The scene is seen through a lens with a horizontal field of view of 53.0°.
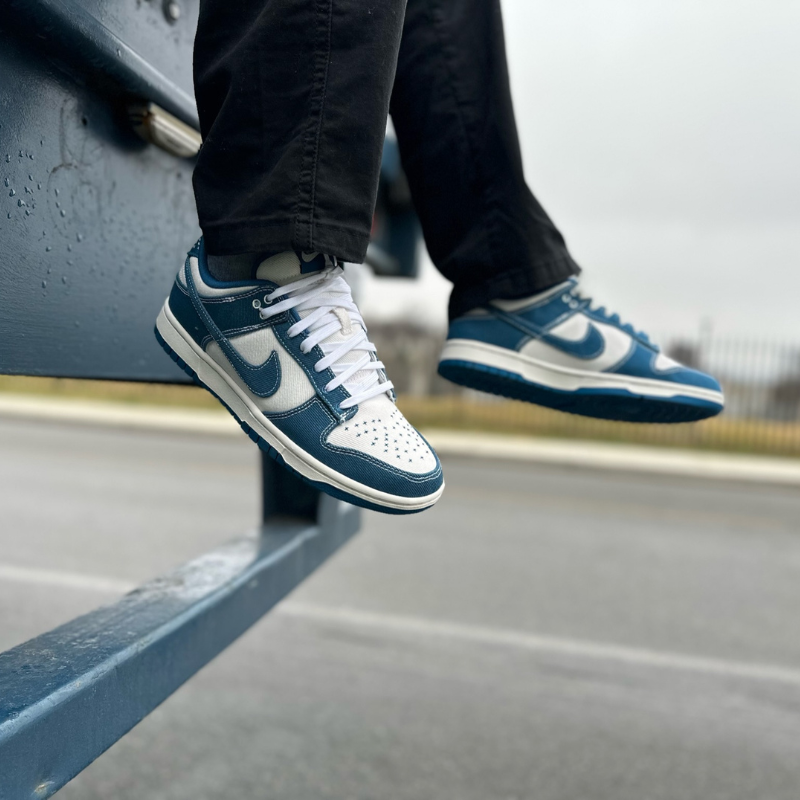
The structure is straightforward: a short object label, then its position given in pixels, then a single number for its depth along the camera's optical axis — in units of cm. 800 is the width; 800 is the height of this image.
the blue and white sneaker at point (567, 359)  107
